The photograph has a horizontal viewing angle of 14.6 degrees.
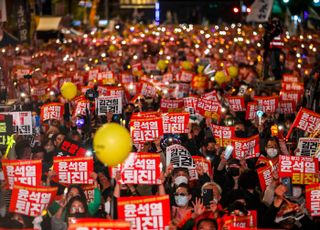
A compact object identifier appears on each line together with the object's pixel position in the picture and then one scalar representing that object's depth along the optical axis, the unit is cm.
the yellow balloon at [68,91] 2592
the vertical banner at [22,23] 3876
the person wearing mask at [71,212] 1350
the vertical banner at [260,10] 4315
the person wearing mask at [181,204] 1370
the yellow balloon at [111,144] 1221
